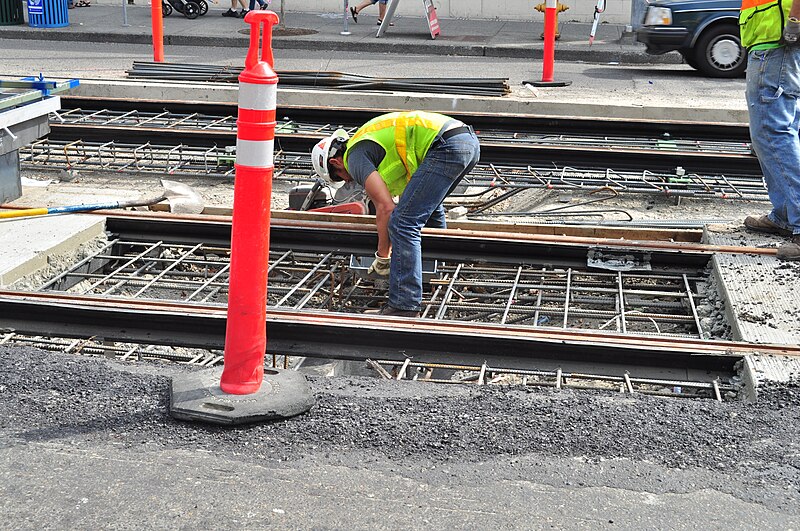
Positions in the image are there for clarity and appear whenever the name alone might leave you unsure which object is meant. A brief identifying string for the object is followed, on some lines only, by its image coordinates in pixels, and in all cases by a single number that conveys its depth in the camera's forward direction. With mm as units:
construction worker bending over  6031
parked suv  15539
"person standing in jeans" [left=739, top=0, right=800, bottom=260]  6312
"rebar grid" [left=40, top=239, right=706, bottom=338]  6262
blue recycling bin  20938
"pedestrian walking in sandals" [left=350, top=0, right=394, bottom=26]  21167
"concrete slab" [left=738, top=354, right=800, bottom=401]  4533
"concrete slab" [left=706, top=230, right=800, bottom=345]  5230
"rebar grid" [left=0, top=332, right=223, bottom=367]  5414
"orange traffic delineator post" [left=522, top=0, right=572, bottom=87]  14079
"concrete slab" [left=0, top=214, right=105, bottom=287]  6250
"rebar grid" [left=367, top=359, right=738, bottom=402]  4719
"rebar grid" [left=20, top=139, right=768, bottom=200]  9164
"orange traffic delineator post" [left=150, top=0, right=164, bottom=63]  15086
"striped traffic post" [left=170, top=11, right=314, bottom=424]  3994
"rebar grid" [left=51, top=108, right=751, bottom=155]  10344
